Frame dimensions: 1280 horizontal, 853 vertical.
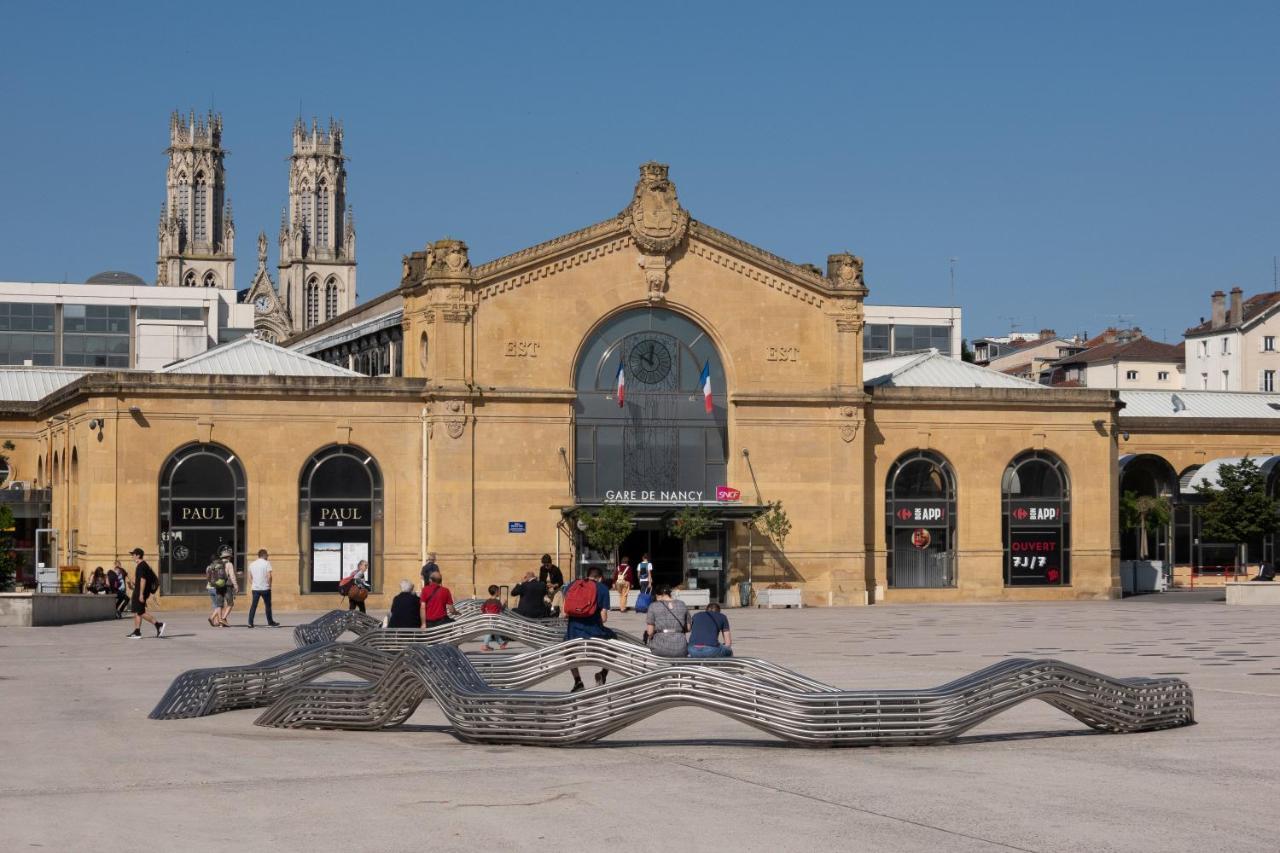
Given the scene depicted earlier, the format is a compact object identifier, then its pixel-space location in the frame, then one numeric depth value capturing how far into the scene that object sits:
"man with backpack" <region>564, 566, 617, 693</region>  24.05
